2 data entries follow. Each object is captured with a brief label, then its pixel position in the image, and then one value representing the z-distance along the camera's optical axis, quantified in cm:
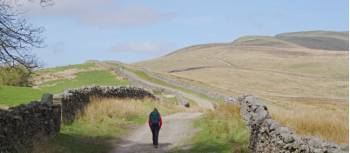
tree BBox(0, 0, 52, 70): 1861
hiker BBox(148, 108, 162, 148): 2284
